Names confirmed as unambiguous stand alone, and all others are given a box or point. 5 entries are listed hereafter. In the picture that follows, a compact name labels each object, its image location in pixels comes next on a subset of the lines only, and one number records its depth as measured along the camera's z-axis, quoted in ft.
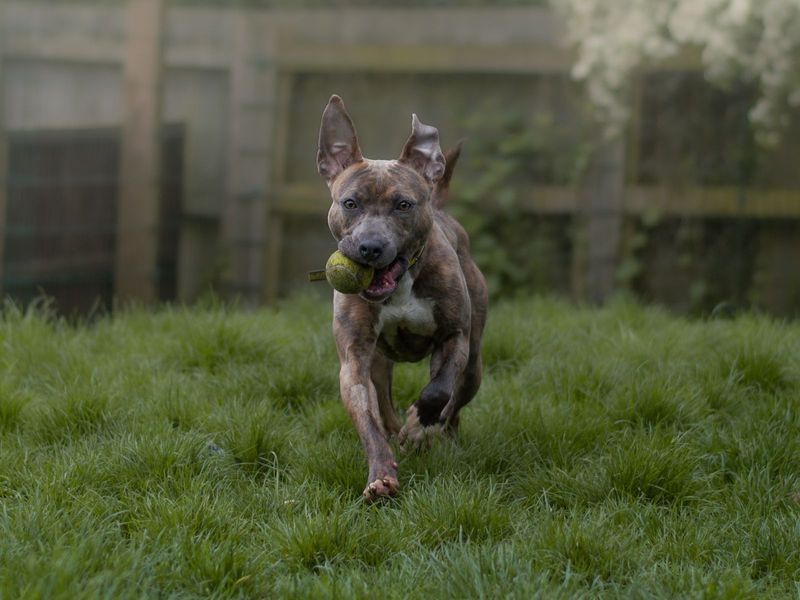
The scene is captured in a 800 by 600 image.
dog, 29.43
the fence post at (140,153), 54.44
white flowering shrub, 53.57
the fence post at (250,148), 57.98
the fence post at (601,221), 55.77
